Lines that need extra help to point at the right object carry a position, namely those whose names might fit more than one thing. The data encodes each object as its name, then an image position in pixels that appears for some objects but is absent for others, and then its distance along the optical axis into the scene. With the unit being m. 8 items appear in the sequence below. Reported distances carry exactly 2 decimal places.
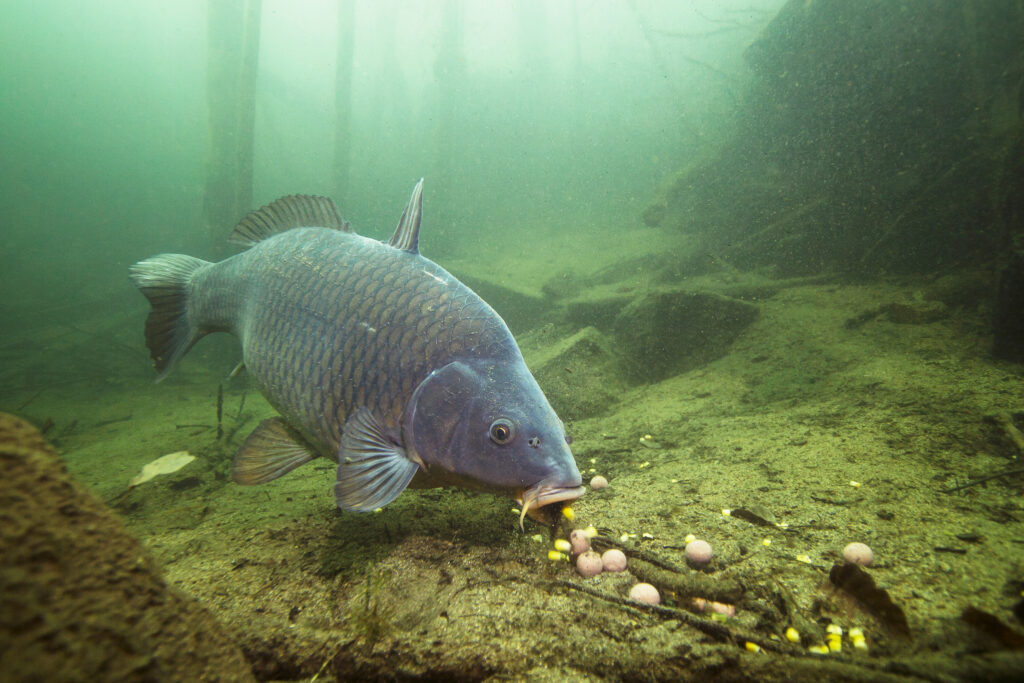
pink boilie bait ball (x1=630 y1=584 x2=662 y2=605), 0.43
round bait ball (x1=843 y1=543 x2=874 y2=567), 0.44
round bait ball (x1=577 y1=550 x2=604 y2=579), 0.47
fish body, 0.46
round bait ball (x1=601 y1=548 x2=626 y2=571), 0.47
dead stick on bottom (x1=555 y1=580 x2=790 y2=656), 0.38
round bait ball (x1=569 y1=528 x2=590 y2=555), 0.49
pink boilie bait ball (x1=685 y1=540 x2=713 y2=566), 0.46
